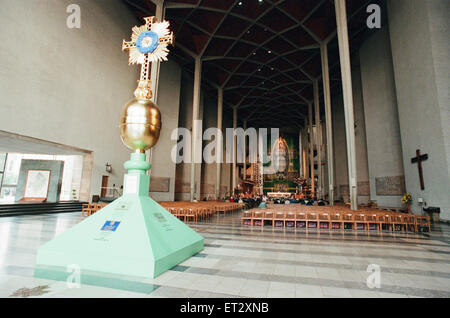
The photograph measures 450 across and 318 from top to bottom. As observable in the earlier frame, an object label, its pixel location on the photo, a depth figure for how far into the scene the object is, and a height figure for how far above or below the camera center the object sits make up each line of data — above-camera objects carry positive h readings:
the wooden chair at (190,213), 9.41 -0.76
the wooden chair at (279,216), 8.02 -0.73
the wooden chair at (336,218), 7.77 -0.74
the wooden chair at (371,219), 7.63 -0.75
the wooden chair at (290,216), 8.07 -0.71
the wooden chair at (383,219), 7.53 -0.72
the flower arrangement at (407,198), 11.99 +0.04
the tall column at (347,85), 12.12 +6.22
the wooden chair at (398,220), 7.51 -0.73
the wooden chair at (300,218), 8.05 -0.77
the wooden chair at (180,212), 9.35 -0.73
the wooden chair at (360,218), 7.54 -0.73
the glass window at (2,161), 16.77 +2.25
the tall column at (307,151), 35.94 +7.47
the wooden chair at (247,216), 8.80 -0.77
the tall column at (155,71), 13.90 +7.64
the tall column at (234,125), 31.44 +9.77
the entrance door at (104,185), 14.23 +0.49
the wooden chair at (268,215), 8.38 -0.71
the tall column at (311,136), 29.06 +8.46
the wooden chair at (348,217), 7.73 -0.69
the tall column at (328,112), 16.83 +6.63
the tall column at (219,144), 25.33 +5.95
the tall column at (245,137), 38.86 +10.13
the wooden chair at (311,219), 8.02 -0.78
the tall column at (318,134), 23.79 +6.63
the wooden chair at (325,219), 7.93 -0.78
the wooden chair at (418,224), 7.44 -0.84
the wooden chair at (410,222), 7.50 -0.78
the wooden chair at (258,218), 8.45 -0.82
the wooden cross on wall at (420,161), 10.71 +1.83
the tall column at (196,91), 20.84 +9.60
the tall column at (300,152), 39.26 +8.11
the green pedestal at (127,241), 2.88 -0.65
